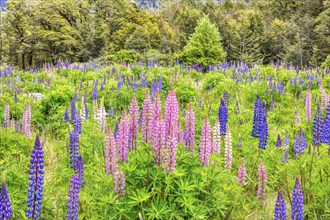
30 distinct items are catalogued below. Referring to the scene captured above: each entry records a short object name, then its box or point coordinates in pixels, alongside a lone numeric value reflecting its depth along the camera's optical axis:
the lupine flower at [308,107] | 4.74
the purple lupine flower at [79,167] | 2.56
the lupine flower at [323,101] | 4.98
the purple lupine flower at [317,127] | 3.31
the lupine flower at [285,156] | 3.66
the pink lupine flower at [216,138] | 3.04
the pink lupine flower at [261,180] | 3.12
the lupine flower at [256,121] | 3.97
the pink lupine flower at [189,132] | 3.02
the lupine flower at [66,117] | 4.70
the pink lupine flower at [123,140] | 2.73
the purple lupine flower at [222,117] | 3.91
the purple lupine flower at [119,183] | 2.51
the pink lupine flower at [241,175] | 3.14
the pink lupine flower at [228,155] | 3.16
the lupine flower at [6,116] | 4.49
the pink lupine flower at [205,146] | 2.72
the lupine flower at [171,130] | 2.43
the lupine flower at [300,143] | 3.21
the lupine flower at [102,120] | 3.97
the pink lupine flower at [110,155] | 2.70
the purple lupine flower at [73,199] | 2.34
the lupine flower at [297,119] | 4.38
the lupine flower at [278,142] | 3.78
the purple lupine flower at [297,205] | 2.37
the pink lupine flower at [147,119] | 2.63
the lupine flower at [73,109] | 4.28
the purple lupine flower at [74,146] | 3.25
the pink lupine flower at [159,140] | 2.44
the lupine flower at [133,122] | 2.82
